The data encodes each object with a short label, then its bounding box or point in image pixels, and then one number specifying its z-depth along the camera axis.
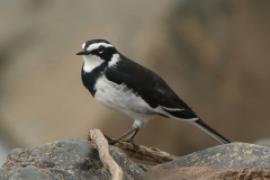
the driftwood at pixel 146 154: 7.91
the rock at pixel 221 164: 6.64
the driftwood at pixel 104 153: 6.23
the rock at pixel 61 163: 6.47
